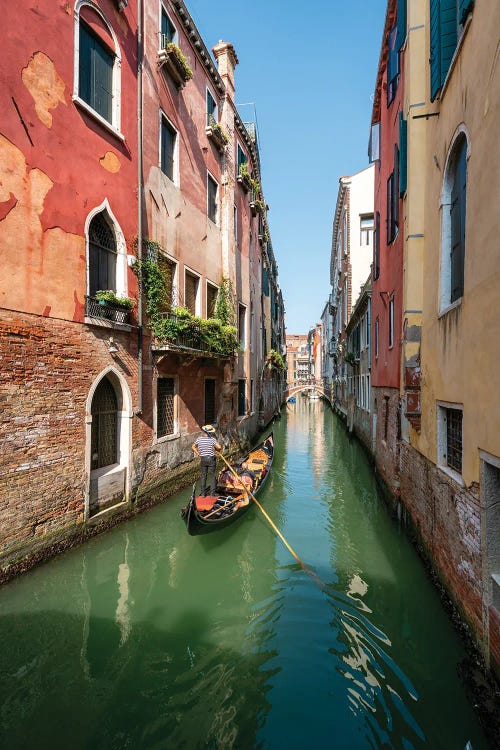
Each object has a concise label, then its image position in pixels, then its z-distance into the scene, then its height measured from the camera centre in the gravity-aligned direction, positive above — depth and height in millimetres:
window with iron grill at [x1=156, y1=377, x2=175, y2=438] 8006 -728
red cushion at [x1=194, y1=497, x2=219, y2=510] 6113 -1994
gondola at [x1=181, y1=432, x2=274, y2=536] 5574 -2092
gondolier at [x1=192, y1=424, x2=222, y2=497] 7055 -1467
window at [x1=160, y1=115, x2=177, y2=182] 8258 +4625
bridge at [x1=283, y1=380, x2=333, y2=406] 41753 -2092
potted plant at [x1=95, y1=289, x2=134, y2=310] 5922 +1076
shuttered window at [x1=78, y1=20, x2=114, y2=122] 5891 +4484
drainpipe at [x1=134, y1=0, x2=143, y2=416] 7031 +3109
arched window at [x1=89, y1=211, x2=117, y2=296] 6183 +1814
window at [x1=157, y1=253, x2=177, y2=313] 7822 +1777
